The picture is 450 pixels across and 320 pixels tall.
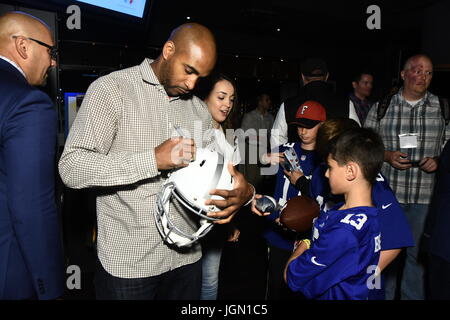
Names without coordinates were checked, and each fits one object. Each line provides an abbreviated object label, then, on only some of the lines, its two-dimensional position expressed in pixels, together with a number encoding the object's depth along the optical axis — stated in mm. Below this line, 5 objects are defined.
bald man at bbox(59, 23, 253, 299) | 1307
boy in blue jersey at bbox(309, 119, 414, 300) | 1658
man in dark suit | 1223
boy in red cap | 2236
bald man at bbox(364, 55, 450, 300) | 2797
